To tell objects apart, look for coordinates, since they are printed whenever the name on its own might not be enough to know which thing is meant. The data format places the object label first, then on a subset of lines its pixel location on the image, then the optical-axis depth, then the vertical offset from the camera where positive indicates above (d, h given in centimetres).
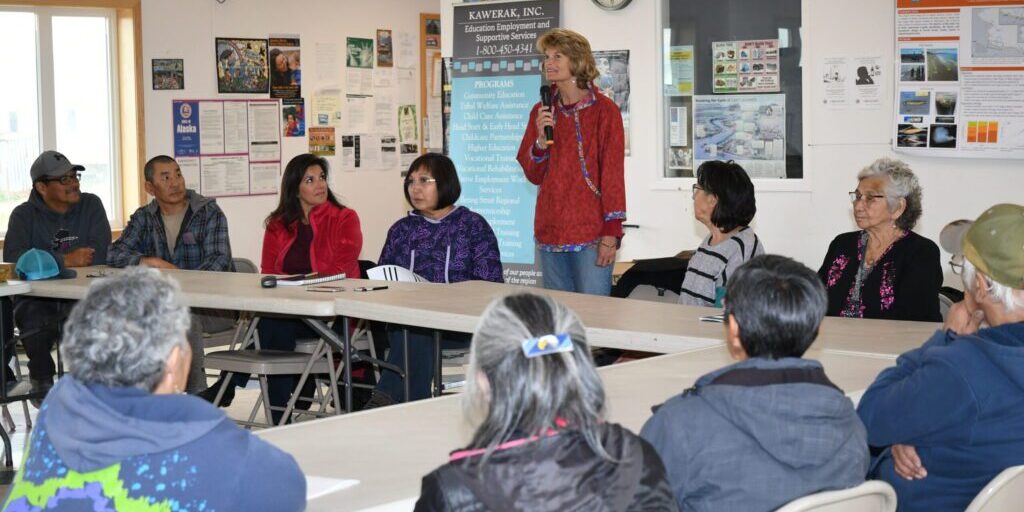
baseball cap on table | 520 -45
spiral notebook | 486 -49
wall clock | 645 +83
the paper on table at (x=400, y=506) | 202 -59
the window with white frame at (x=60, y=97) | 809 +45
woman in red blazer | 549 -36
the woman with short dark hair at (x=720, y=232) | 448 -29
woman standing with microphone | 533 -7
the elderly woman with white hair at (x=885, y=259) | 408 -36
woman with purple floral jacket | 522 -34
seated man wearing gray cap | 613 -29
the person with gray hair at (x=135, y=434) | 180 -41
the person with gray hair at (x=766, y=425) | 207 -47
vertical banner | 676 +28
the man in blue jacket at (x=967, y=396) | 238 -48
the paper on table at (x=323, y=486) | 210 -58
